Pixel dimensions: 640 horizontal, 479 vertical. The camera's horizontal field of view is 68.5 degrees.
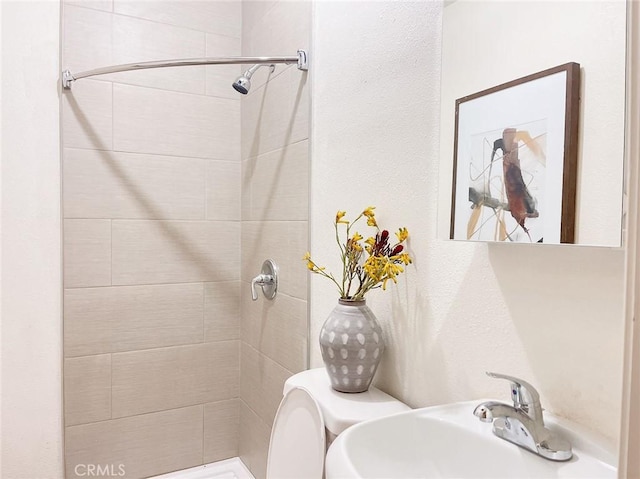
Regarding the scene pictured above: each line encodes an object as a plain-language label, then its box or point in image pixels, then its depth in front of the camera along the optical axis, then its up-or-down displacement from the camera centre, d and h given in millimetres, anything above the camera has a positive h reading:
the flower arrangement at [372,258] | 1050 -76
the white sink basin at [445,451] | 692 -365
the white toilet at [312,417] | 1032 -454
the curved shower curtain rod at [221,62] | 1523 +529
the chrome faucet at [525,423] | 702 -307
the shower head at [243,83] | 1557 +466
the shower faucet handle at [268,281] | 1767 -215
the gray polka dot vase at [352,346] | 1077 -277
